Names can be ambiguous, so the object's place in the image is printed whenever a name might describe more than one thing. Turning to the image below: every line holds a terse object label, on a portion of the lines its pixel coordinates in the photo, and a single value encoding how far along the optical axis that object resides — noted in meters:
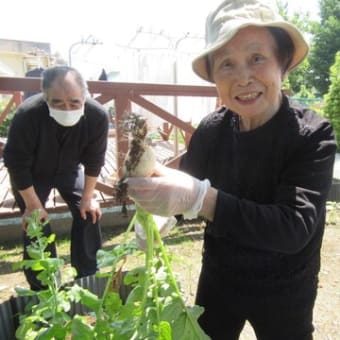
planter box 2.04
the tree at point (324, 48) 27.44
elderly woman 0.98
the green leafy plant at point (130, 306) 1.07
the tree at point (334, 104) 10.09
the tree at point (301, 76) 27.31
